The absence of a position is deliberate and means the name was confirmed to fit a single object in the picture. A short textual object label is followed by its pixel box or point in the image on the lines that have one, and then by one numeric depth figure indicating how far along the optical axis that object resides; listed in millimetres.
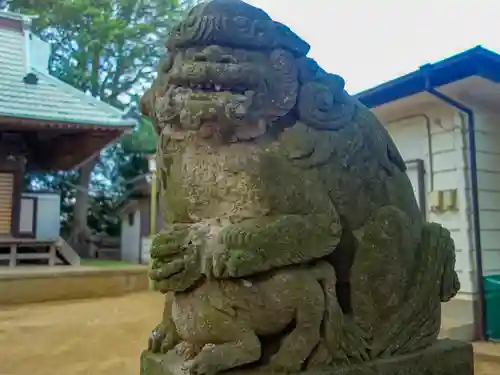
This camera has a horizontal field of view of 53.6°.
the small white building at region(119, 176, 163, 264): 14281
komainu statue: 1430
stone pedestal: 1459
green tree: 14031
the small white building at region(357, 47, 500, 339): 4465
